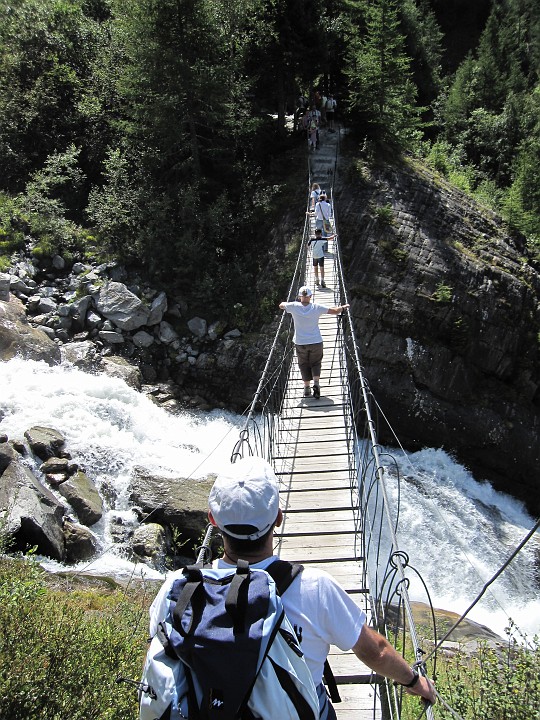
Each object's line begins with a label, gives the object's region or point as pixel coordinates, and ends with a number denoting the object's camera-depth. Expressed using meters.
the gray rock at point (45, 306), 10.69
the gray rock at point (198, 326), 11.35
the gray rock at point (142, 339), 10.89
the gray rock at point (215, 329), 11.34
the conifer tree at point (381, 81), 13.04
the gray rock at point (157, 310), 11.20
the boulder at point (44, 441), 7.68
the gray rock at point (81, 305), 10.77
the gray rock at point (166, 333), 11.15
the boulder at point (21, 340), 9.45
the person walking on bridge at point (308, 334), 5.85
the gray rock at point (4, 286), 10.40
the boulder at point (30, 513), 5.86
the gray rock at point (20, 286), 10.75
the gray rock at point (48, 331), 10.36
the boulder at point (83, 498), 7.11
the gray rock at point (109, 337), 10.70
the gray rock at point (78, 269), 11.50
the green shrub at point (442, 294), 11.27
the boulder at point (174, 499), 7.13
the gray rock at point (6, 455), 6.87
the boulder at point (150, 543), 6.64
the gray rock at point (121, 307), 10.90
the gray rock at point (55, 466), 7.49
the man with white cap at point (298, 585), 1.55
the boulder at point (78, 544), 6.43
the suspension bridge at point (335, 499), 2.79
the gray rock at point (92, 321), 10.78
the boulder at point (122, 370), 10.10
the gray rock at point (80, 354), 10.05
